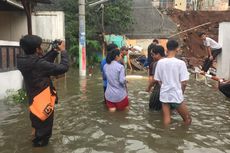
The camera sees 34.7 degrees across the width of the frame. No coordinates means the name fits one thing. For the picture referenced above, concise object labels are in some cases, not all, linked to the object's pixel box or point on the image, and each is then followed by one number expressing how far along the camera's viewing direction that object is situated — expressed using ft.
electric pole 58.13
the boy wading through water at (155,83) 27.91
